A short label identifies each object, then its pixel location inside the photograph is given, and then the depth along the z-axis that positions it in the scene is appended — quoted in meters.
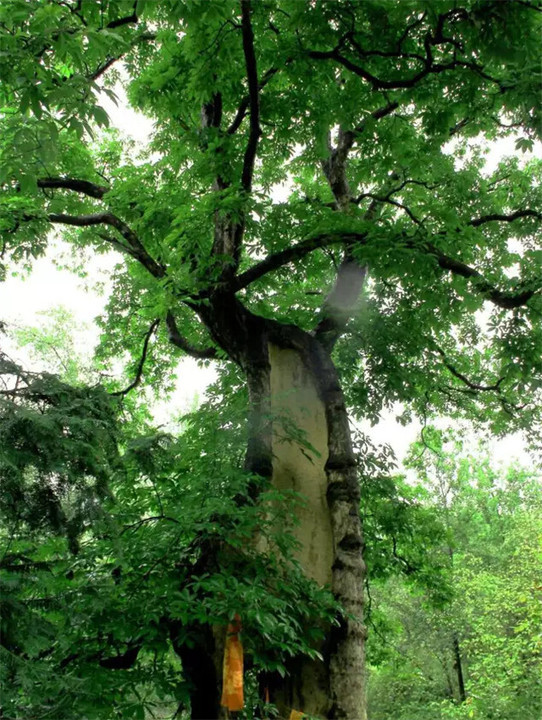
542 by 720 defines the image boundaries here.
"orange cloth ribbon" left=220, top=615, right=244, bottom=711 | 3.59
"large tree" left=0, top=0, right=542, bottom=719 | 3.68
